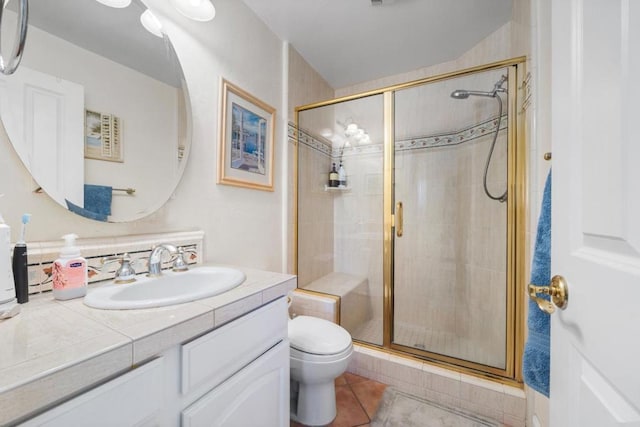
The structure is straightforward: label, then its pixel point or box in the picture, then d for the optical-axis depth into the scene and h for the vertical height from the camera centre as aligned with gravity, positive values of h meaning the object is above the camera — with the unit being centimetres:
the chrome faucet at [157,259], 96 -18
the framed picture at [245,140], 139 +44
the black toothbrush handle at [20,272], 67 -16
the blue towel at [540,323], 65 -28
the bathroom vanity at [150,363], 41 -31
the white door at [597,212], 35 +0
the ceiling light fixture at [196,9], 111 +89
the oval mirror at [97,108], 78 +36
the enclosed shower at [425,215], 154 -2
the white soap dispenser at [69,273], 72 -17
